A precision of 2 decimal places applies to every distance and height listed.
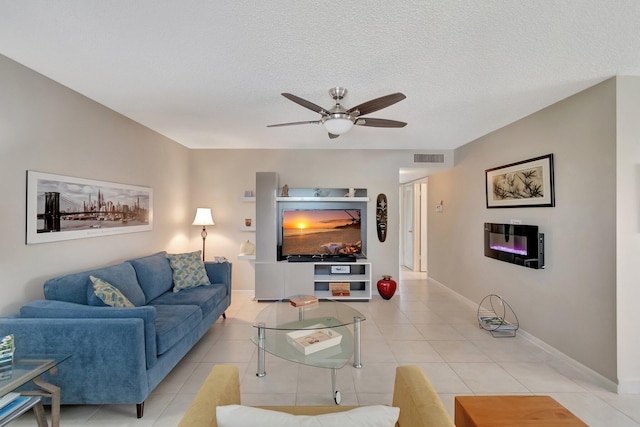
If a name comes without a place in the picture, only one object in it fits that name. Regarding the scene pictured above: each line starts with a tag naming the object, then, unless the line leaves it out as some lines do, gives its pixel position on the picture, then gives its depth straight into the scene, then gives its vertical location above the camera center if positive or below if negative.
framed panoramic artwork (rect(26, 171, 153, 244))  2.42 +0.07
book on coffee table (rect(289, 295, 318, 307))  2.96 -0.85
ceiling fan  2.26 +0.86
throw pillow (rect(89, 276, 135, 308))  2.38 -0.64
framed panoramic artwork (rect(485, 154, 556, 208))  3.09 +0.39
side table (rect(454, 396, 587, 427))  1.41 -0.96
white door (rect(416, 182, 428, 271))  7.31 -0.32
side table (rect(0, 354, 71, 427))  1.62 -0.87
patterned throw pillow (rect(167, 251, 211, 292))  3.65 -0.70
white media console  4.75 -0.81
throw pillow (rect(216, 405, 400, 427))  0.90 -0.62
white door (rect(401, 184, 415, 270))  7.76 -0.28
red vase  4.84 -1.14
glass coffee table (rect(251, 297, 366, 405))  2.19 -0.98
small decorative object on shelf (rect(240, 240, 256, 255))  5.02 -0.54
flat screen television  5.03 -0.28
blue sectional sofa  1.95 -0.86
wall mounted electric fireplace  3.19 -0.31
